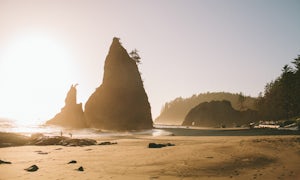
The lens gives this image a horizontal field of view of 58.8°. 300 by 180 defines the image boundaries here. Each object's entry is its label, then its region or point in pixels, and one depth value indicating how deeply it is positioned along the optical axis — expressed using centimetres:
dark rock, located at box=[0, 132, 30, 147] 2717
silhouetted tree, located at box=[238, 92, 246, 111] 13419
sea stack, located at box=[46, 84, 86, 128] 9694
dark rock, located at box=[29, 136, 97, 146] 2638
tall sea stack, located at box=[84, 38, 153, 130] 8131
